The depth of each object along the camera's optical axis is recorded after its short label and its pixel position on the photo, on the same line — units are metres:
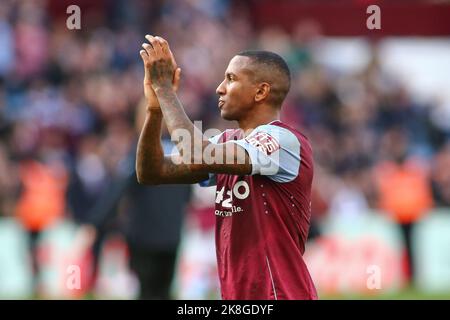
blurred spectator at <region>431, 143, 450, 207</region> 16.77
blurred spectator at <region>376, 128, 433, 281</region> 15.98
